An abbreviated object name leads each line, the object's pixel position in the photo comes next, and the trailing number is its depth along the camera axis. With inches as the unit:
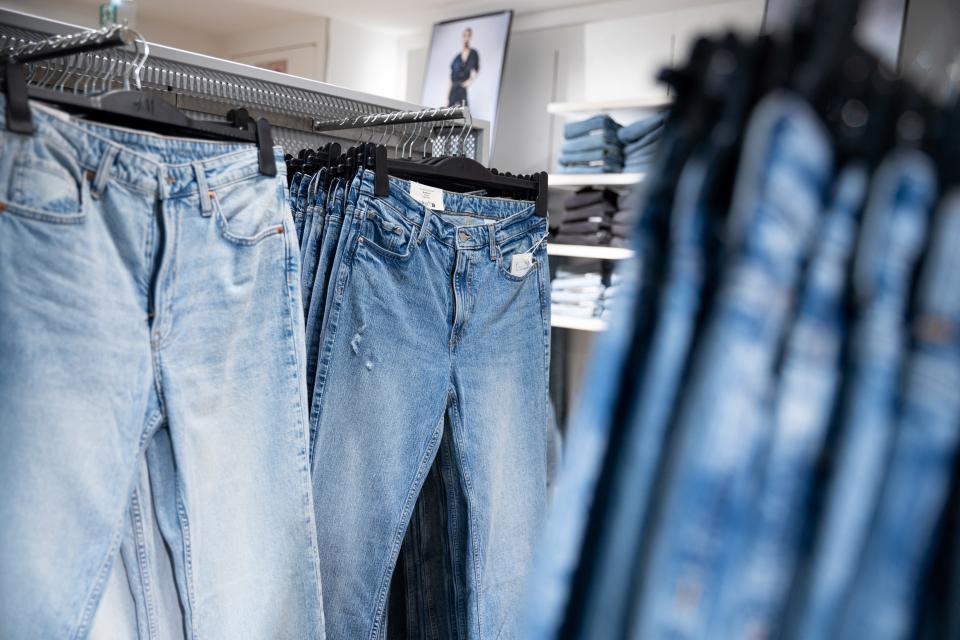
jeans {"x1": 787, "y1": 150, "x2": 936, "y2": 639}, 14.5
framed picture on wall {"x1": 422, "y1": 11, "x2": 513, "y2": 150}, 141.2
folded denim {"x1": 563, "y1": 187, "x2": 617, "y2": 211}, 115.7
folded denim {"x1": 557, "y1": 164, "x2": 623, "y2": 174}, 114.3
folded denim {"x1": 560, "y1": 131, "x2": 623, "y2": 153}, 113.7
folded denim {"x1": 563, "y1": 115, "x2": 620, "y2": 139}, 113.8
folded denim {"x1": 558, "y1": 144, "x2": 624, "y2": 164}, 114.0
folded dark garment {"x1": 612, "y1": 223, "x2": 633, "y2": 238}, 112.0
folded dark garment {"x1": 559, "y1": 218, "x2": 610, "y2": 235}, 115.3
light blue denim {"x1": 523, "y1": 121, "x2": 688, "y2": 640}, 16.7
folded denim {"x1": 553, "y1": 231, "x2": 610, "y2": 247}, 114.8
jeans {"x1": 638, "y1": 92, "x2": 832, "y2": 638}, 14.6
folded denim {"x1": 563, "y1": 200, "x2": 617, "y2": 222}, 115.0
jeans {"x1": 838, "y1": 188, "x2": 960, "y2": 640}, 14.3
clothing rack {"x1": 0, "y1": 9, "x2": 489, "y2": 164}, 43.7
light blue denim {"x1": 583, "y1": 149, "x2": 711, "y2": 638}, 15.9
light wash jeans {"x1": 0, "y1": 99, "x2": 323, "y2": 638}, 33.1
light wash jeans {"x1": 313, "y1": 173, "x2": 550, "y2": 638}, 47.2
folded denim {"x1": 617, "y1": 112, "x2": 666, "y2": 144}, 109.7
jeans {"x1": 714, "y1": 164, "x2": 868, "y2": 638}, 14.7
